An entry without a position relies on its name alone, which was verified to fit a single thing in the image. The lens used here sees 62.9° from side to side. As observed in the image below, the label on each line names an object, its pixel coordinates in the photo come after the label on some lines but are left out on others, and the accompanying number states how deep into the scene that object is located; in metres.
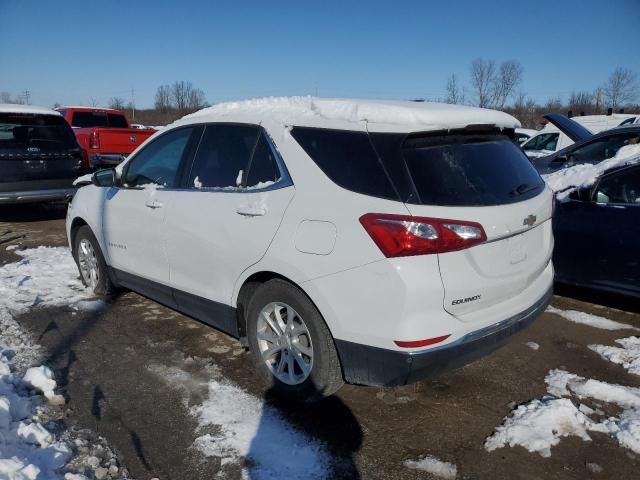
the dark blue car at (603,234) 4.34
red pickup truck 10.97
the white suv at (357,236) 2.58
